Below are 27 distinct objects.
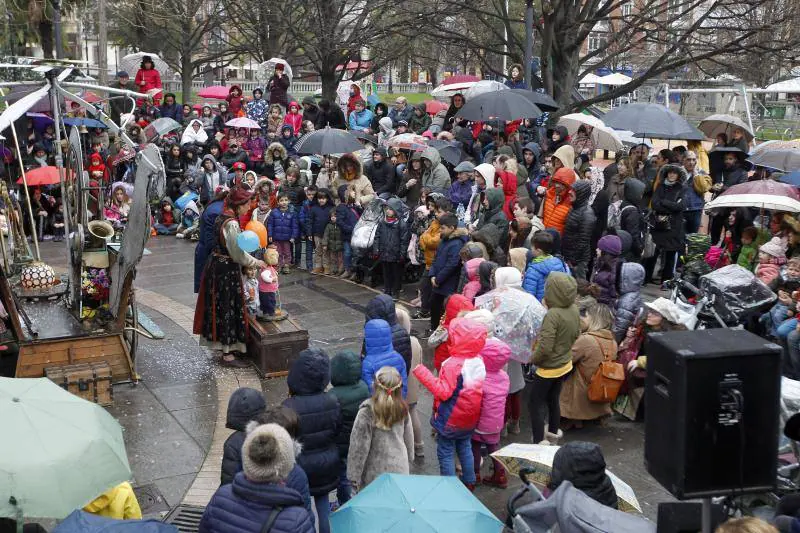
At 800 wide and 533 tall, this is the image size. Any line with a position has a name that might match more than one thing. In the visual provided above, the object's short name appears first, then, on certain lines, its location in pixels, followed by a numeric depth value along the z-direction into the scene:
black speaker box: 3.95
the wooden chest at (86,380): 8.40
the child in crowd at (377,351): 6.76
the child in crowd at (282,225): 13.64
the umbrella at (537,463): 5.23
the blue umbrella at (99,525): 4.10
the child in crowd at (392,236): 12.29
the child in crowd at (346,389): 6.27
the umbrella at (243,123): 17.62
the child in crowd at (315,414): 5.82
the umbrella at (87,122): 16.19
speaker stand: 4.01
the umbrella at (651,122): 13.28
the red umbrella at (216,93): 24.62
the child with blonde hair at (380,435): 5.92
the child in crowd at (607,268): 9.58
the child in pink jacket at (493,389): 6.88
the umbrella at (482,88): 18.27
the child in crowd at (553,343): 7.59
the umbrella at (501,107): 13.88
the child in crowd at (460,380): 6.68
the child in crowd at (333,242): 13.47
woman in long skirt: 9.27
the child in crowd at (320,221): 13.50
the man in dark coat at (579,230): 11.13
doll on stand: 9.85
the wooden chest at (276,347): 9.43
